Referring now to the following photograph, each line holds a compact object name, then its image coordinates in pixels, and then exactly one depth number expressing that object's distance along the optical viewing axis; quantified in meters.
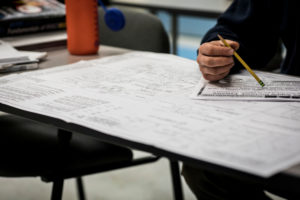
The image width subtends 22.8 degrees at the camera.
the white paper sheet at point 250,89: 1.64
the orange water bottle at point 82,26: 2.08
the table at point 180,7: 4.05
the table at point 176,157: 1.31
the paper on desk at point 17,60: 1.95
